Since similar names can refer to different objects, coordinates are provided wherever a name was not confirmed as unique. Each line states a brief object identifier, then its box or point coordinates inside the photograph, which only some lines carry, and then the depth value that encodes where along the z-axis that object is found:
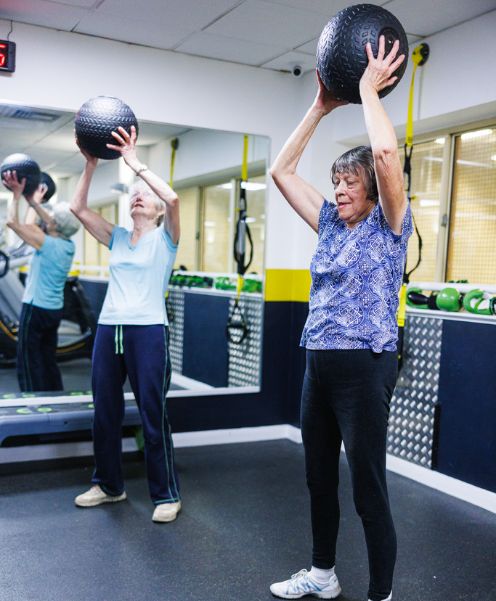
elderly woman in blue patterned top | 1.83
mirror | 4.40
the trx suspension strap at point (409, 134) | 3.44
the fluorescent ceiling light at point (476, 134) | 3.58
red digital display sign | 3.40
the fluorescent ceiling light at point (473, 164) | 3.59
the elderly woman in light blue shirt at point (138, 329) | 2.79
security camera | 4.11
